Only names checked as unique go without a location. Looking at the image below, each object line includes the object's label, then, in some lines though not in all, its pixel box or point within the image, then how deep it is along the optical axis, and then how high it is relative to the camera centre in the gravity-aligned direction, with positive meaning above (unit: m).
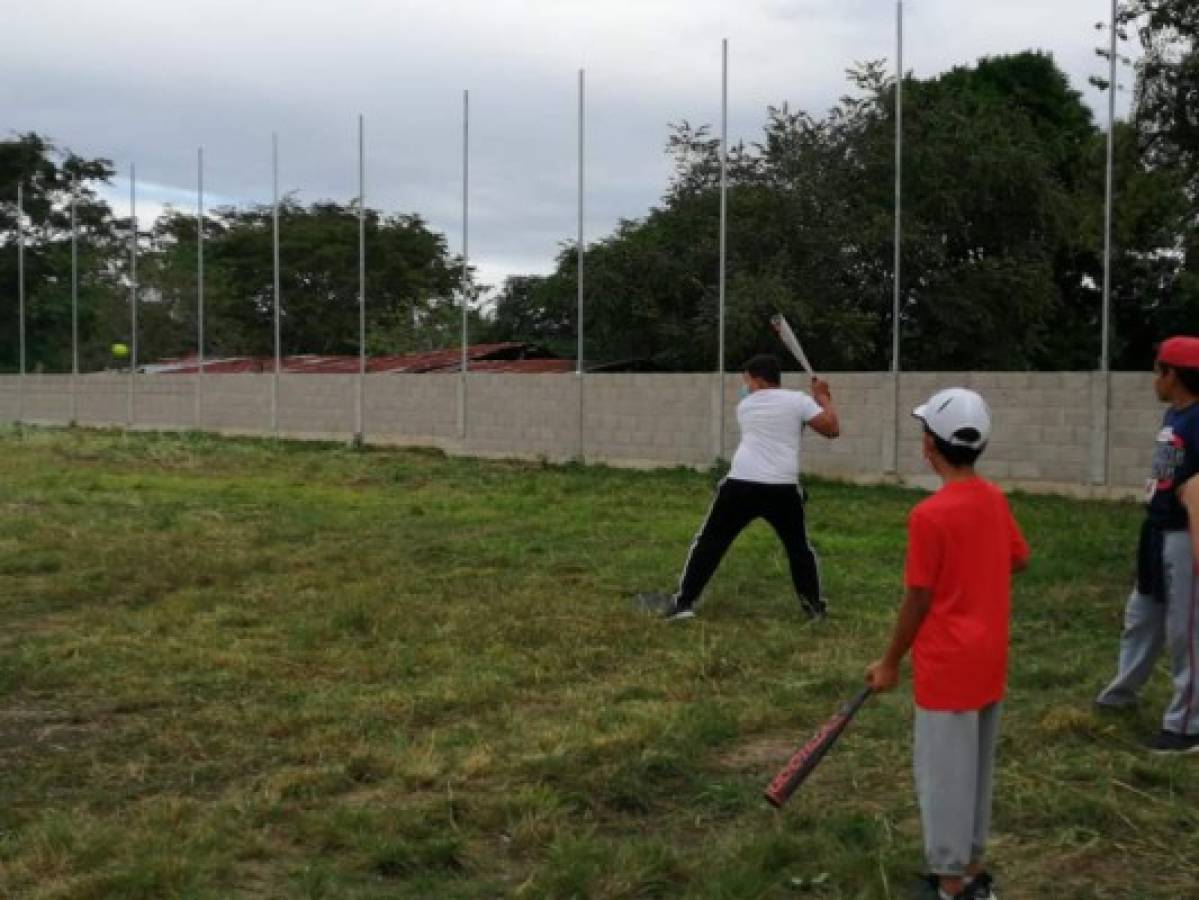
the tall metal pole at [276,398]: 29.09 -0.07
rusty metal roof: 30.88 +0.82
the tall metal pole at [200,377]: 31.52 +0.39
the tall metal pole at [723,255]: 20.00 +2.19
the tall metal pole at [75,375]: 35.34 +0.46
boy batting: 7.86 -0.56
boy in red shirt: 3.52 -0.62
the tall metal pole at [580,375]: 22.08 +0.37
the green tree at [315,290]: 48.16 +3.89
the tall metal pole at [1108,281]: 15.34 +1.43
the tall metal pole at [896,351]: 17.80 +0.67
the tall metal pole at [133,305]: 33.66 +2.25
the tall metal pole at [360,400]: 26.81 -0.09
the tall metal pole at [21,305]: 37.66 +2.51
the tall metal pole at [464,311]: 24.41 +1.65
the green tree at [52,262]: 44.44 +4.42
